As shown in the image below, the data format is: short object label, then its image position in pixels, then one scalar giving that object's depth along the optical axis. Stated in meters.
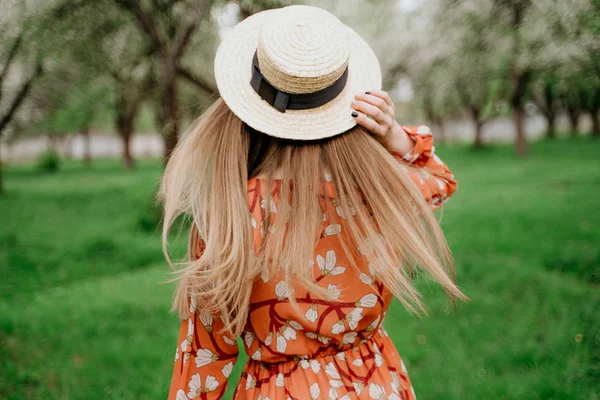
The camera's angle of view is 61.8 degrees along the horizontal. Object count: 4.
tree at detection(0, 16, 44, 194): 5.94
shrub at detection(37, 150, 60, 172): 24.67
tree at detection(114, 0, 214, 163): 5.80
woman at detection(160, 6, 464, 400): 1.31
